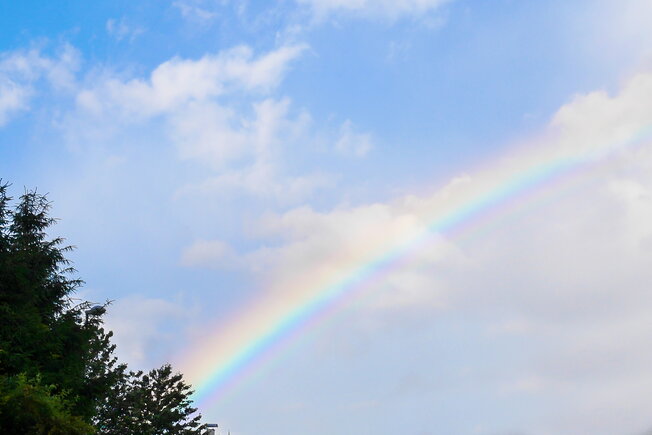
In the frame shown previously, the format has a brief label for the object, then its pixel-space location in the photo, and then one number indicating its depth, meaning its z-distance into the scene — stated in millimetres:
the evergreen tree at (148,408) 54375
